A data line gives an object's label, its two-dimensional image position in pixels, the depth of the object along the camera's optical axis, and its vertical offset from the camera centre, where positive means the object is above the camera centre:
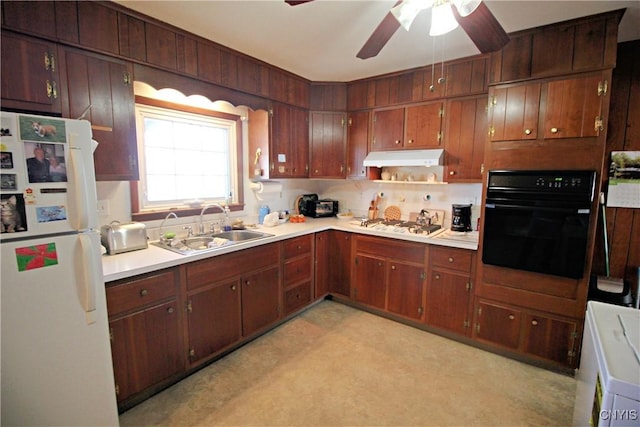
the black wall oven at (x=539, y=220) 2.16 -0.27
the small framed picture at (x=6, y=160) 1.28 +0.09
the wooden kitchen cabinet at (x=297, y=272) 3.01 -0.91
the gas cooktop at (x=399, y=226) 3.02 -0.45
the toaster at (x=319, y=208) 3.92 -0.32
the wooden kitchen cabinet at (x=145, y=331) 1.83 -0.95
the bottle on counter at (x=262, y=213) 3.42 -0.34
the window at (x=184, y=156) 2.56 +0.25
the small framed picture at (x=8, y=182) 1.28 +0.00
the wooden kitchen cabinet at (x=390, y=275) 2.94 -0.93
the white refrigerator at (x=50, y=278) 1.31 -0.44
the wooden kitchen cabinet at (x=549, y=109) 2.10 +0.55
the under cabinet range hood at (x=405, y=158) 2.93 +0.26
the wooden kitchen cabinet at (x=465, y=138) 2.79 +0.43
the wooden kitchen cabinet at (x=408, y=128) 3.03 +0.58
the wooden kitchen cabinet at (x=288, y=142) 3.24 +0.45
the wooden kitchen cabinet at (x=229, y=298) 2.24 -0.94
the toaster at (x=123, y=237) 2.11 -0.39
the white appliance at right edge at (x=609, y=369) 0.91 -0.60
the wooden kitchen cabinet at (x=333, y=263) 3.39 -0.90
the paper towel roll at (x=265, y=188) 3.35 -0.06
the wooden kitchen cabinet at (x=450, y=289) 2.68 -0.95
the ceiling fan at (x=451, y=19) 1.46 +0.85
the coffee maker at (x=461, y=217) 2.96 -0.33
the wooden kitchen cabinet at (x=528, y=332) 2.29 -1.18
